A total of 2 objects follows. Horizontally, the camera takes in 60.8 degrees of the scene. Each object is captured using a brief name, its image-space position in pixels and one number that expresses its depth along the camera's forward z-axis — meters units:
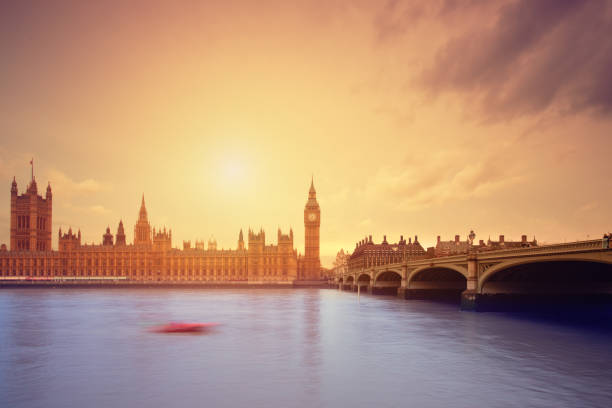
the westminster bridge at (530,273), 32.72
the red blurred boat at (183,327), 38.16
